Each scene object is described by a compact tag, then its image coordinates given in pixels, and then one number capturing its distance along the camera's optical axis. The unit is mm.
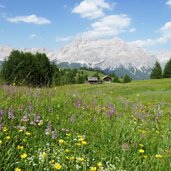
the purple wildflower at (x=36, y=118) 3568
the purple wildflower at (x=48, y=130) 3346
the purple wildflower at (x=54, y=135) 3227
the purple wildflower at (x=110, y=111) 5001
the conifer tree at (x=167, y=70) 77517
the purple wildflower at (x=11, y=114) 3327
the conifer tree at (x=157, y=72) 82160
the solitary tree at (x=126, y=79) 101727
